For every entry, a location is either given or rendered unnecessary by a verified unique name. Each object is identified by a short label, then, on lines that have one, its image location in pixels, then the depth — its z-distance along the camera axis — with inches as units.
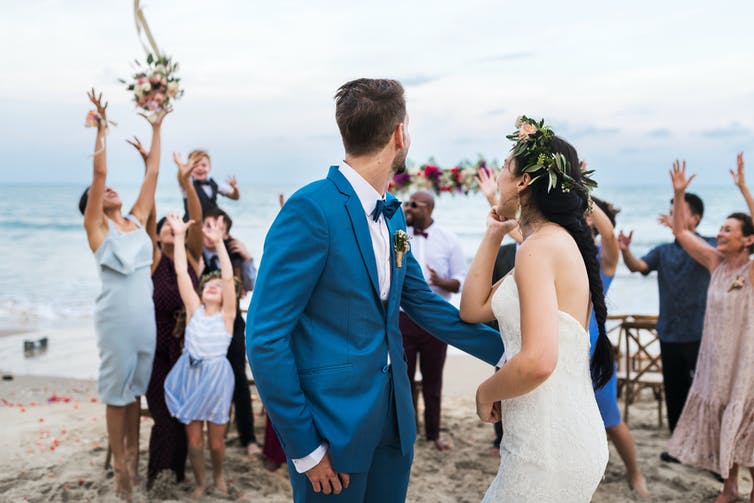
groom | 90.7
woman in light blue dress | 190.7
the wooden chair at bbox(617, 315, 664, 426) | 273.9
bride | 94.2
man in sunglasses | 263.0
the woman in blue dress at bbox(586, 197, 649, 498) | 204.8
